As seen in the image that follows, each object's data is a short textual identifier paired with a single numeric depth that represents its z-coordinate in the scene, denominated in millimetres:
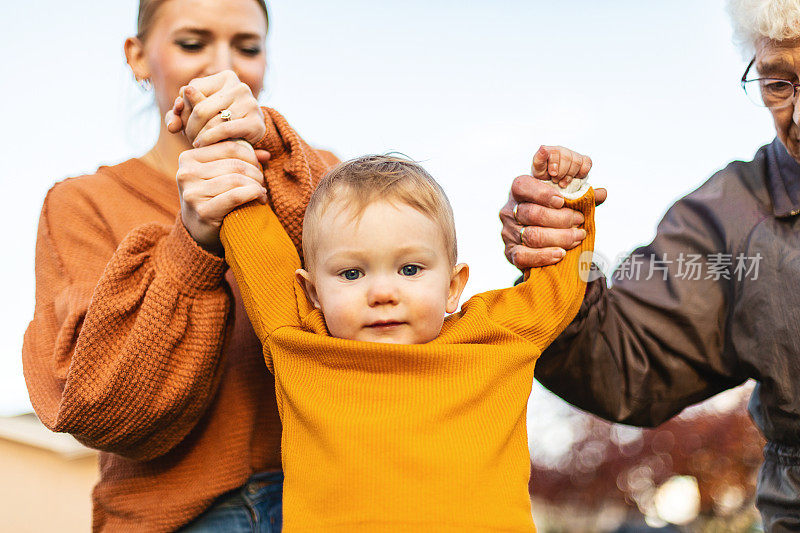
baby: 1480
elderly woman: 2035
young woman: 1643
